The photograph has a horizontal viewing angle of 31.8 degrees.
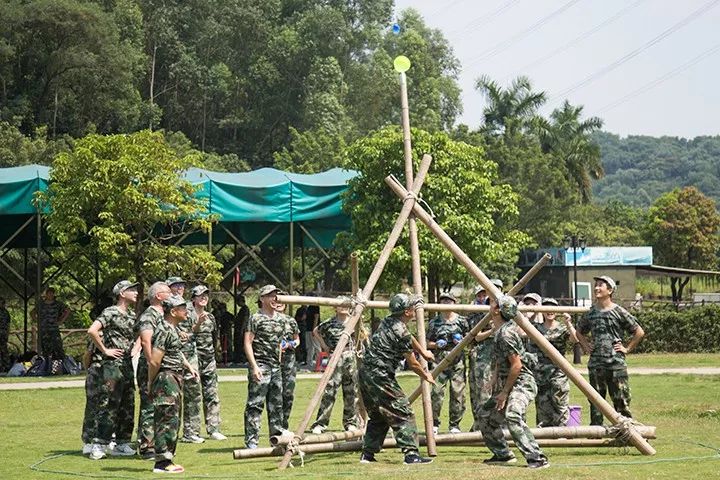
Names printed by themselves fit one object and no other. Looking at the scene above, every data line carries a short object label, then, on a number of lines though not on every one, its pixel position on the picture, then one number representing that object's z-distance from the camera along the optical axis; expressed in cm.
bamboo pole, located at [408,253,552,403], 1499
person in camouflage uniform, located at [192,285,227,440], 1728
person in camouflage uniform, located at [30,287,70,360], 3158
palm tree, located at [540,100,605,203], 7912
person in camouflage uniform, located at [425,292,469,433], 1709
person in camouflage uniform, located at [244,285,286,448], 1552
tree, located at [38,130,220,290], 3142
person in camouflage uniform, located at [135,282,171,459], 1402
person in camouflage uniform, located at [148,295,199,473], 1373
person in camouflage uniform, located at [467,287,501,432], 1525
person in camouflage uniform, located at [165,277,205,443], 1667
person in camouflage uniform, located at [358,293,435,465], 1373
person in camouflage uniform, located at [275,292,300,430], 1579
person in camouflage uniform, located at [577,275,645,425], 1520
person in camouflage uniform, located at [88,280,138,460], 1510
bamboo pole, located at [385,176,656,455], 1440
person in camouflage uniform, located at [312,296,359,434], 1745
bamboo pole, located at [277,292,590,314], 1475
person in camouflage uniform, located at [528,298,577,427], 1636
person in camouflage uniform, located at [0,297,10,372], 3257
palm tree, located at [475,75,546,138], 7481
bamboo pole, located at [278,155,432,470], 1409
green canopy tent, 3244
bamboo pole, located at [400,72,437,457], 1459
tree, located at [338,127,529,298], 3462
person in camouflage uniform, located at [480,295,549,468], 1331
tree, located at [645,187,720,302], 8188
